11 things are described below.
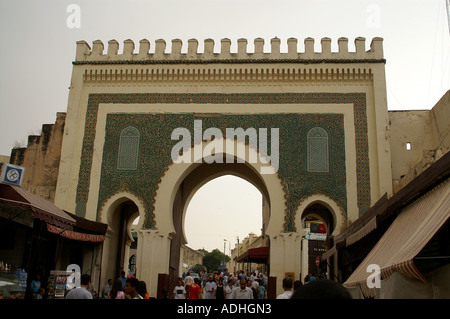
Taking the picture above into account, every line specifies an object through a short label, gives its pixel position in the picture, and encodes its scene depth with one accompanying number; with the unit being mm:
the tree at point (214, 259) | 52525
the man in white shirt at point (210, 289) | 10492
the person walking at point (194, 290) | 9734
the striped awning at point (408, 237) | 3912
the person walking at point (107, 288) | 11523
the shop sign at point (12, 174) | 6809
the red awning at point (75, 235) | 8752
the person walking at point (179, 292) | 9805
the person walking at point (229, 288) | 9949
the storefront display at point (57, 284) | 8172
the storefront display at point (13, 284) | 6883
